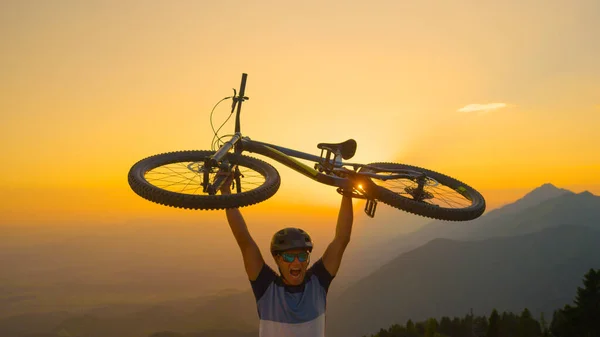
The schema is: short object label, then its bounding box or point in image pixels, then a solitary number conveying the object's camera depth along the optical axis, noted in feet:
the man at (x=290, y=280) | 14.76
